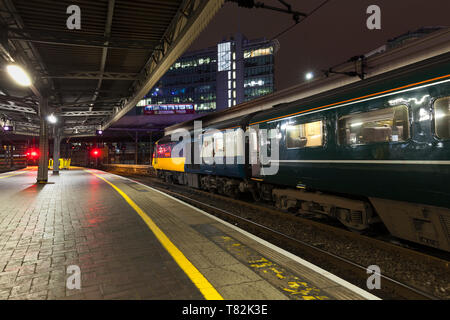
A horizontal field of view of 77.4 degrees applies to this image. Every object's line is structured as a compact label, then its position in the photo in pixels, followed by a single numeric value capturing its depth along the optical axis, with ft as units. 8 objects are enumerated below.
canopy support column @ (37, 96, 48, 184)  55.47
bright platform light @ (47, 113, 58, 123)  64.44
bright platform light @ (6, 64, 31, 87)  35.47
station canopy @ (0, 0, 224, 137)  30.37
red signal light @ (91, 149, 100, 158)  149.47
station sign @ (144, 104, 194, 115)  190.90
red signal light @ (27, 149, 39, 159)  138.92
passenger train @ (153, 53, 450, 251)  14.97
